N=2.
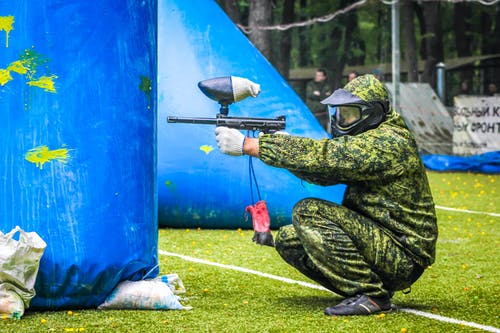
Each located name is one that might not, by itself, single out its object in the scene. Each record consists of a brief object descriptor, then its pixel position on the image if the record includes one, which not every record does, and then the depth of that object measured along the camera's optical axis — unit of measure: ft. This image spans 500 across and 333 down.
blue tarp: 52.80
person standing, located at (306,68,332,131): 59.77
